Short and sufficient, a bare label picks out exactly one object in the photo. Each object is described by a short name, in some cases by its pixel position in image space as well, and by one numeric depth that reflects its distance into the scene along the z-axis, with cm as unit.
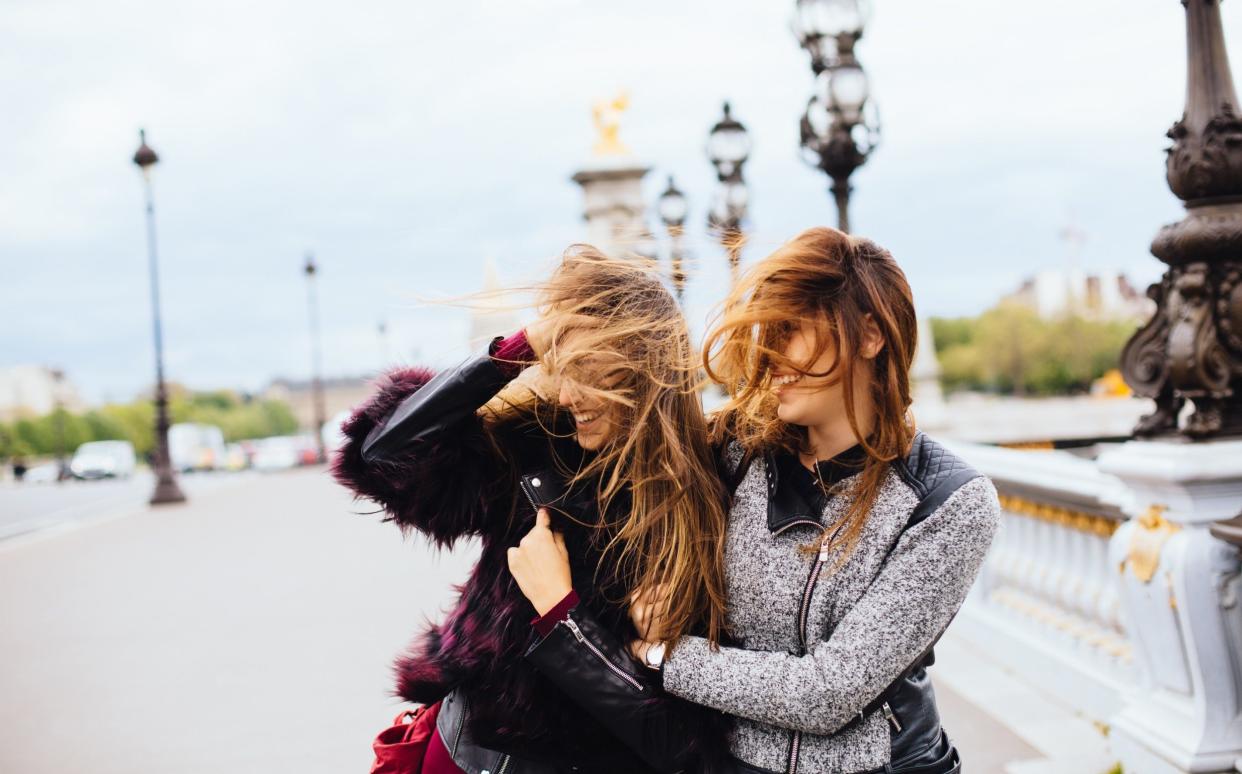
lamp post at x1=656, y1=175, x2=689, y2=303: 1744
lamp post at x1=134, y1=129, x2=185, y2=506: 2293
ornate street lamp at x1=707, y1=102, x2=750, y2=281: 1325
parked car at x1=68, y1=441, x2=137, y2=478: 4784
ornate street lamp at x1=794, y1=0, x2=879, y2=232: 820
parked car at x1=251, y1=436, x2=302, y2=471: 4816
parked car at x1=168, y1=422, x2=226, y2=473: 5669
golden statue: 2561
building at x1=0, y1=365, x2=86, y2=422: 11969
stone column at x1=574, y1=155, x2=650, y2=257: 2620
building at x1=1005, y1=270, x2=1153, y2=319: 8525
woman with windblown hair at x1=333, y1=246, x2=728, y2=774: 209
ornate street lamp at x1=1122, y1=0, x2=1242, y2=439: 400
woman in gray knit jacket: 190
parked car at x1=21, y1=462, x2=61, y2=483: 5619
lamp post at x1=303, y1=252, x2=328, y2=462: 4528
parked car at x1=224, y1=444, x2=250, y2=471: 5778
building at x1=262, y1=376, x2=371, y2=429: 12588
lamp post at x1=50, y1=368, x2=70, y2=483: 5281
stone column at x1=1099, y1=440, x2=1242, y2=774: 384
